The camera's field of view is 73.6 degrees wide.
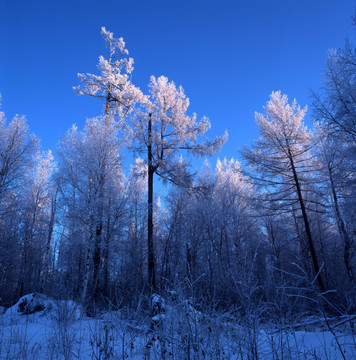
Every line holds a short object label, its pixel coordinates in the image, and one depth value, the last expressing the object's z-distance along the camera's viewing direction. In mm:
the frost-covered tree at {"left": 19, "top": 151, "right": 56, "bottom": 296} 16719
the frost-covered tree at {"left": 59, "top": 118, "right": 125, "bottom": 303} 10383
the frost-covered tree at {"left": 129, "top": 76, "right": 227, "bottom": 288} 11172
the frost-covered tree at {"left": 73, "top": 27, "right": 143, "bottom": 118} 14234
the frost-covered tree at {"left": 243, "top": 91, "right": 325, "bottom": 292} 11148
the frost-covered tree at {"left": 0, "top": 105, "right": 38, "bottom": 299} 12219
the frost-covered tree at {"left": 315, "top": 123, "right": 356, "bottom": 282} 8422
